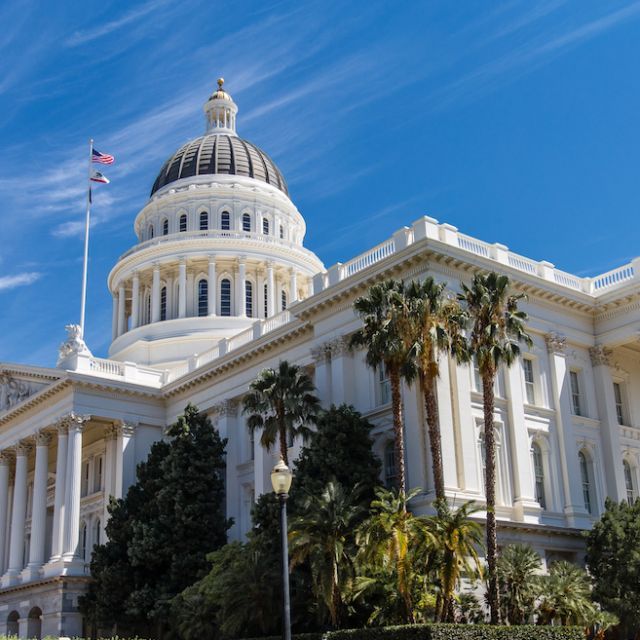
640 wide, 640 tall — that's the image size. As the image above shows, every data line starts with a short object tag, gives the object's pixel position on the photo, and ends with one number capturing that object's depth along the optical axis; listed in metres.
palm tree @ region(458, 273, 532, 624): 32.59
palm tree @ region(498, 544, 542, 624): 32.59
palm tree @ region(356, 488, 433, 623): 29.94
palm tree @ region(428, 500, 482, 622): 29.73
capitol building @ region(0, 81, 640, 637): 40.62
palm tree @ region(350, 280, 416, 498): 33.56
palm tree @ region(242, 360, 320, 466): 40.66
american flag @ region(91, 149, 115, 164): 64.06
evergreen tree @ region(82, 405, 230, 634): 45.12
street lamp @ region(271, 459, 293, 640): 21.44
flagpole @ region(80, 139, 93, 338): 61.52
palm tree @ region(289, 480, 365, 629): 31.38
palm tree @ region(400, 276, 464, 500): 33.44
